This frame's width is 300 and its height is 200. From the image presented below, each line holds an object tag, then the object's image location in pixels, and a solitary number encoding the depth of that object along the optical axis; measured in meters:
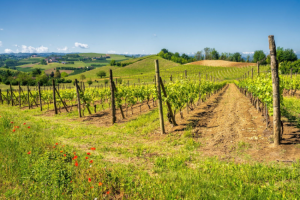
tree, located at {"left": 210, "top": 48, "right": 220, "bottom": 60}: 135.38
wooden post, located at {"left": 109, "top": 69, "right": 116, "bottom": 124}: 11.00
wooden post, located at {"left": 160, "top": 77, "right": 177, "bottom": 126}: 8.50
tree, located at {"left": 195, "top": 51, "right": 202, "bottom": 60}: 143.00
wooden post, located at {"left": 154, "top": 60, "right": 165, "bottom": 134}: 8.07
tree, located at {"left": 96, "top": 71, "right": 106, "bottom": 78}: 95.72
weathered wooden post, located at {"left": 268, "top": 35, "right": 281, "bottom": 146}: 5.90
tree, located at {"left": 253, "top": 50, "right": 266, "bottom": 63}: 107.74
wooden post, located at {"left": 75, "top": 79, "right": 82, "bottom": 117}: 13.56
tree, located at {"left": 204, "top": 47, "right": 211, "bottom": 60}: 138.45
